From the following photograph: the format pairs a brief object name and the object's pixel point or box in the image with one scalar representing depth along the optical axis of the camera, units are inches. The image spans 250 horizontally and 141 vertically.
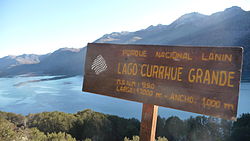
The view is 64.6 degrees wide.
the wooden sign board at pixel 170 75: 55.0
